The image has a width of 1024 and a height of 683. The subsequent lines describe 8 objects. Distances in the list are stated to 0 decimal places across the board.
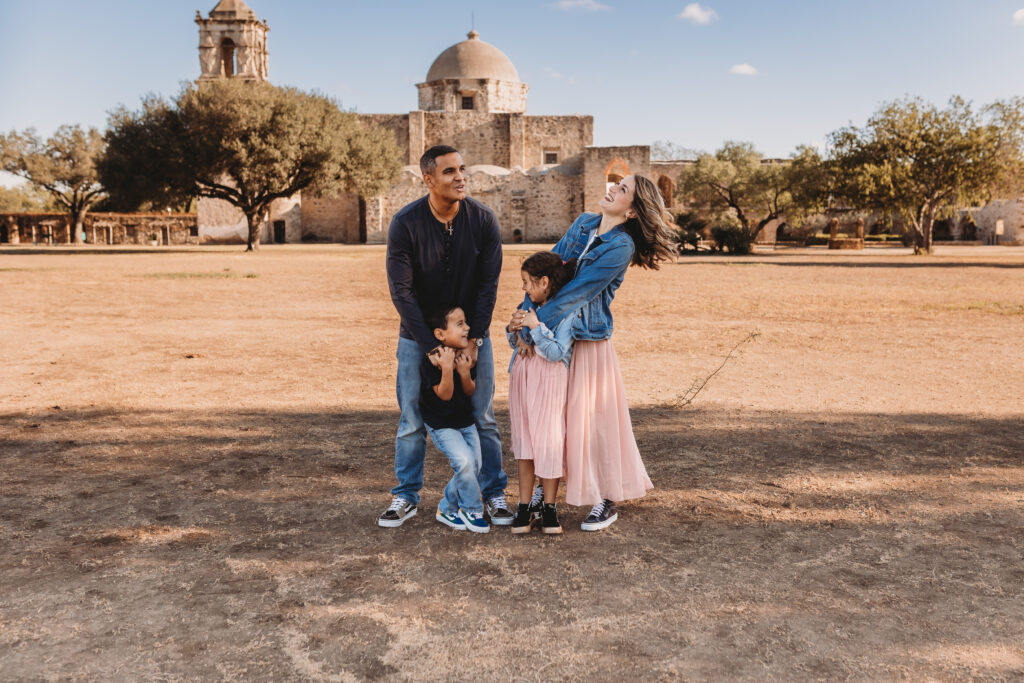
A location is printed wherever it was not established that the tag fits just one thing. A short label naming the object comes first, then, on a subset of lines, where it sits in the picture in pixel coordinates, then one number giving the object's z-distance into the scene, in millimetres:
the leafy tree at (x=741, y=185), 38031
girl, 3104
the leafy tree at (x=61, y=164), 46062
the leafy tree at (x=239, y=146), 28969
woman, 3121
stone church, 44219
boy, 3131
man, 3109
